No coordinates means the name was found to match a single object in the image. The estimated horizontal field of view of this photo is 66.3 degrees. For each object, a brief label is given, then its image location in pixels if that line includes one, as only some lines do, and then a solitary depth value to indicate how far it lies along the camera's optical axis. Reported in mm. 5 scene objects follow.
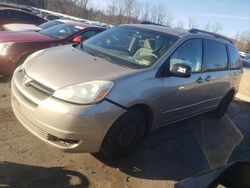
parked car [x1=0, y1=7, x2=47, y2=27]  7306
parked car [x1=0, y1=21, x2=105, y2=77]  3802
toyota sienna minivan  2111
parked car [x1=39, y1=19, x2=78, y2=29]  5997
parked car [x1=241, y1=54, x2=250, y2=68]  10459
